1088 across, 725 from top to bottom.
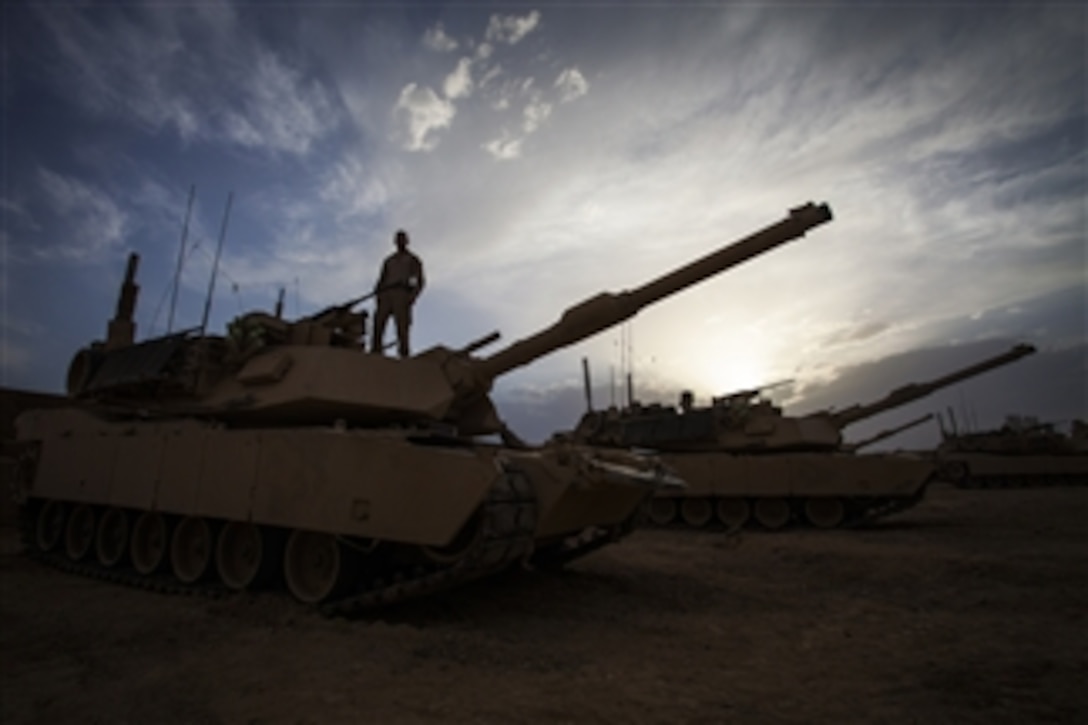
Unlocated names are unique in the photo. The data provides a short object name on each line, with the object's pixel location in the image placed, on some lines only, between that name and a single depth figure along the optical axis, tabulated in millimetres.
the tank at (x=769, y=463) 13500
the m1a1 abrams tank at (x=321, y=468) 5492
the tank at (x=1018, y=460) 26328
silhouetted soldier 8516
